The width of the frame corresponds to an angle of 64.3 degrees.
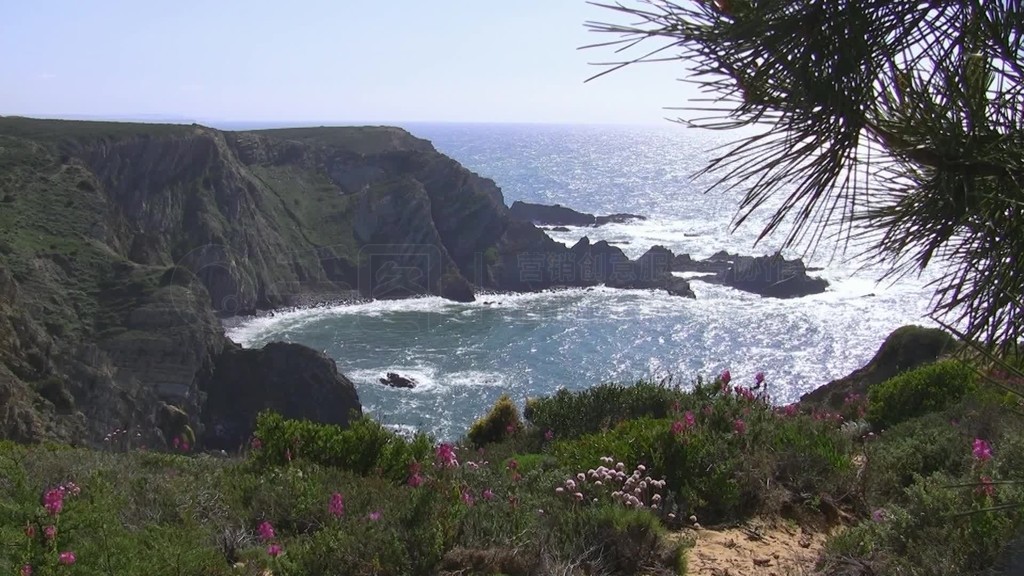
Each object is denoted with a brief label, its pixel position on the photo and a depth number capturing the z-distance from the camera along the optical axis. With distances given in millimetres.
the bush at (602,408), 10031
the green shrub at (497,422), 12867
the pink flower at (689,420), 6648
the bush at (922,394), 9914
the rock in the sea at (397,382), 51972
